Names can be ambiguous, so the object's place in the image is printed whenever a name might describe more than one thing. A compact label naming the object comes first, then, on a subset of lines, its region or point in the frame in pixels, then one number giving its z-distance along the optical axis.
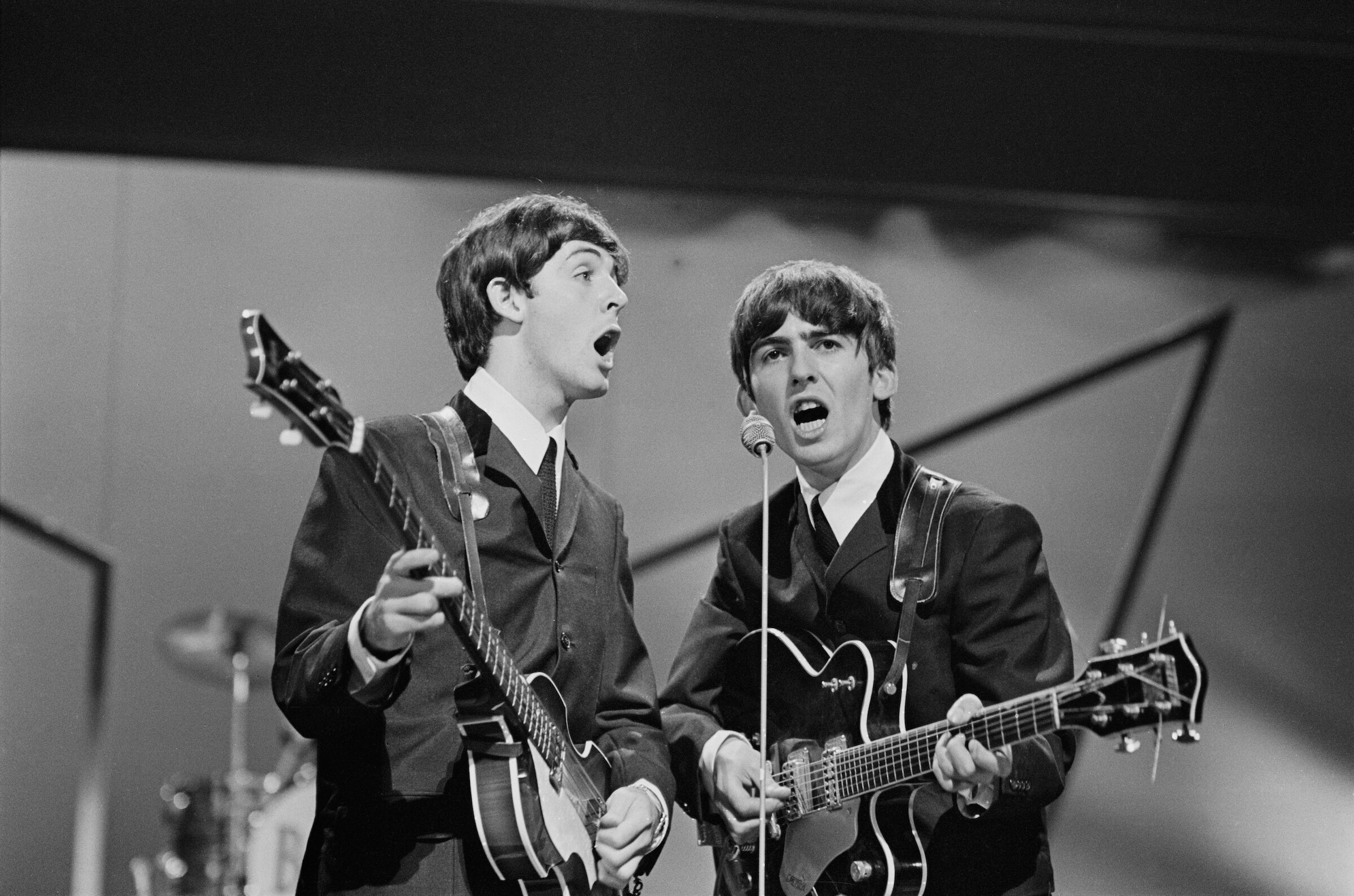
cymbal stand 10.28
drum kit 10.21
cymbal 10.16
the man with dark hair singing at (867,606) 5.83
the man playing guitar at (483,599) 4.78
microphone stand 5.44
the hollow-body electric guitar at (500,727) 4.26
